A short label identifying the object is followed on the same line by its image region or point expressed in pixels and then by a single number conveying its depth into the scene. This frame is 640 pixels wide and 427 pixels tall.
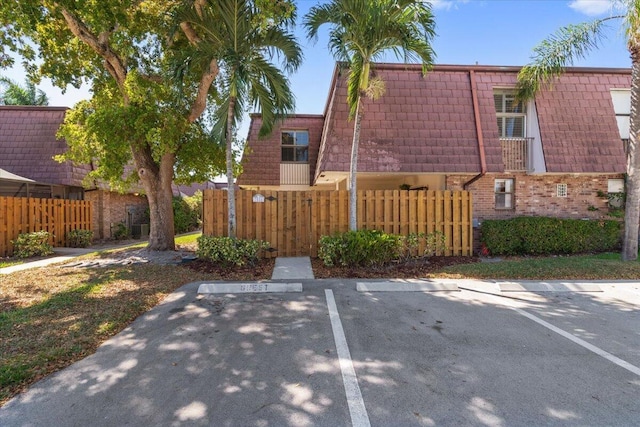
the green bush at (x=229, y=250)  8.43
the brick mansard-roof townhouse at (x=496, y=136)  10.48
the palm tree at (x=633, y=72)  8.95
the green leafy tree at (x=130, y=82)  8.42
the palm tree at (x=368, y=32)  7.98
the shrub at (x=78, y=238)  14.13
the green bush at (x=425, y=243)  9.10
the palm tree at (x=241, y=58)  8.18
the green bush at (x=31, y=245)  11.16
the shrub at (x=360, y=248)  8.21
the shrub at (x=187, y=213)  21.34
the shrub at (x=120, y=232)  17.73
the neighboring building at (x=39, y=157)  14.62
